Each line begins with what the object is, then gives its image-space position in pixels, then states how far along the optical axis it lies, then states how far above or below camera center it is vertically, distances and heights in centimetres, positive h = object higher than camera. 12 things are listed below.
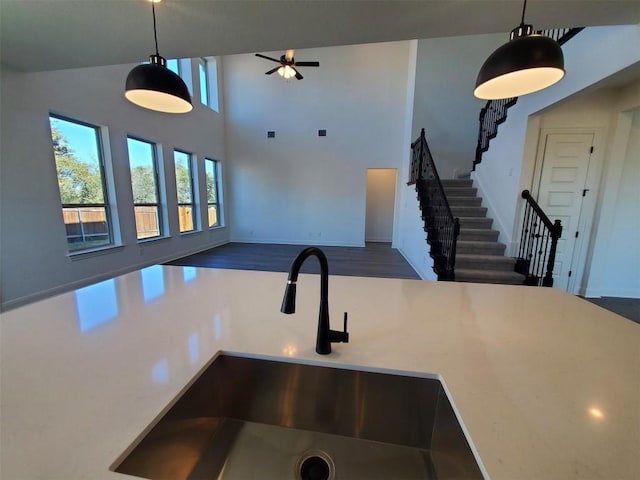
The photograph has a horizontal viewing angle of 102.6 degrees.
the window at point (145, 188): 459 +21
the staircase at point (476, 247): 340 -65
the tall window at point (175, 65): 528 +276
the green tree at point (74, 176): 343 +31
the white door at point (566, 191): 342 +17
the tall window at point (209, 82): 667 +309
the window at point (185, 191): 578 +19
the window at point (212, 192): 693 +21
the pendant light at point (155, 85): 150 +69
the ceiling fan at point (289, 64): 434 +231
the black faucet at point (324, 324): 76 -36
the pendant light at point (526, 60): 119 +69
